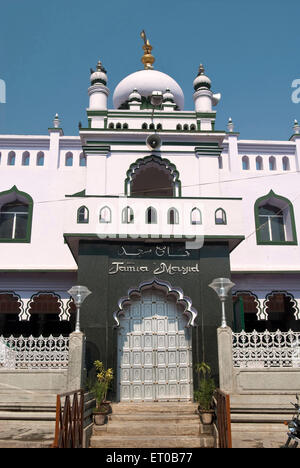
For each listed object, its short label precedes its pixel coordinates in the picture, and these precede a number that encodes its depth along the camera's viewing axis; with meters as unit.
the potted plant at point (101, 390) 8.91
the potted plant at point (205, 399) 8.78
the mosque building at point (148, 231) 10.79
